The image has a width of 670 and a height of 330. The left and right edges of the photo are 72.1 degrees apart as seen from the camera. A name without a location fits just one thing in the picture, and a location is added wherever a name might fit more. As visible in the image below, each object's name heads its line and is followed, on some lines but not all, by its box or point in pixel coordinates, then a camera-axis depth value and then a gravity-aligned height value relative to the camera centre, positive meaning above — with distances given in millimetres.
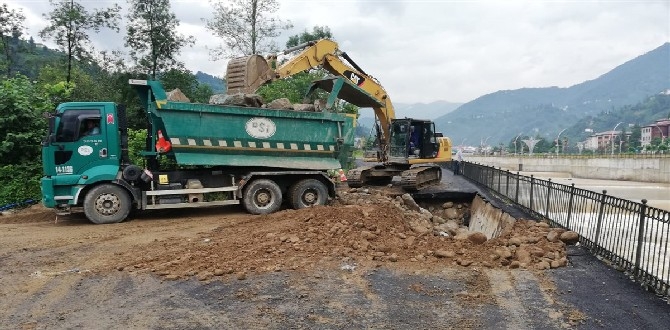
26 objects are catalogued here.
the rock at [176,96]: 9492 +807
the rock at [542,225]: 8305 -1575
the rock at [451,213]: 13586 -2260
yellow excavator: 10984 +896
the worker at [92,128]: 8992 +126
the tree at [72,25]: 22734 +5536
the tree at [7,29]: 23438 +5504
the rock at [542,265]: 6141 -1706
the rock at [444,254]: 6450 -1638
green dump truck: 8898 -447
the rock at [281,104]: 10078 +697
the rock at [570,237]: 7367 -1586
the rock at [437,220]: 12086 -2207
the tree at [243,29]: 23734 +5557
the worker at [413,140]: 15441 -103
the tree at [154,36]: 24094 +5259
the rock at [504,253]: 6387 -1620
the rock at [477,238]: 7242 -1590
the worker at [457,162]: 23406 -1261
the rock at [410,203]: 12116 -1758
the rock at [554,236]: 7258 -1555
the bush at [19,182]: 11562 -1241
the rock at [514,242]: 7012 -1589
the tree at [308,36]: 32438 +7069
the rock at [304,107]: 10297 +652
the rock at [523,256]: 6324 -1649
